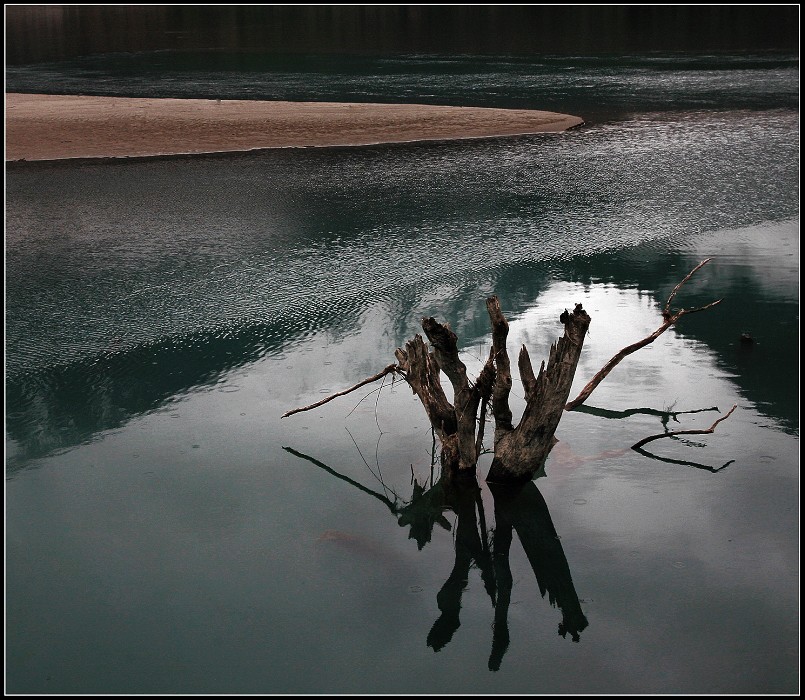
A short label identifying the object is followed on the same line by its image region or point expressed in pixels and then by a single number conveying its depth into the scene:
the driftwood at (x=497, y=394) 7.13
